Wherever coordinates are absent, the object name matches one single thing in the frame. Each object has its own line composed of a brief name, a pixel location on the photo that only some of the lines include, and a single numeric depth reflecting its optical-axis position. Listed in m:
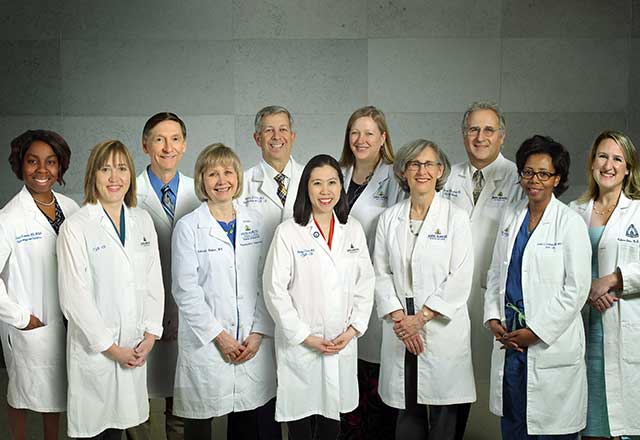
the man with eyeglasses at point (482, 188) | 3.64
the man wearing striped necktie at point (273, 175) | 3.69
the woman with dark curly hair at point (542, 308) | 3.13
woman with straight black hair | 3.20
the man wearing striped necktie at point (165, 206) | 3.51
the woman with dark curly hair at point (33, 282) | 3.16
